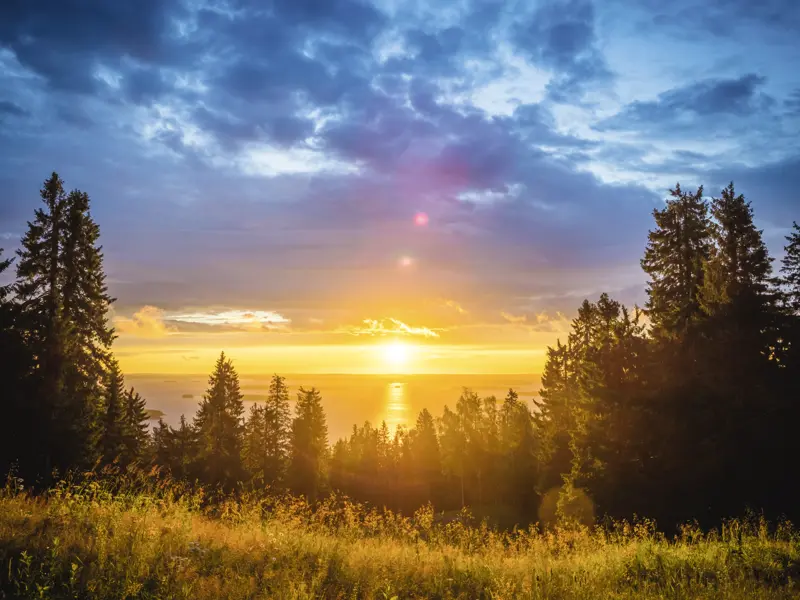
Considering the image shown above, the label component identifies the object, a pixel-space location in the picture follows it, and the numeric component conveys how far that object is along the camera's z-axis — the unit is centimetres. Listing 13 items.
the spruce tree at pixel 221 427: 4862
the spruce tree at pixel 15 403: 2148
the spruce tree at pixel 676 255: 2995
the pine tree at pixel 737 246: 2767
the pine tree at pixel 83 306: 2591
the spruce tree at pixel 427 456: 7688
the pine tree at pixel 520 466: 5903
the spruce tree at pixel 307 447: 5972
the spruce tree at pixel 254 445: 5672
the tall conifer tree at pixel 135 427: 3759
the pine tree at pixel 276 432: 5794
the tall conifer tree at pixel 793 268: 2930
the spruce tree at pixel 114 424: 3306
